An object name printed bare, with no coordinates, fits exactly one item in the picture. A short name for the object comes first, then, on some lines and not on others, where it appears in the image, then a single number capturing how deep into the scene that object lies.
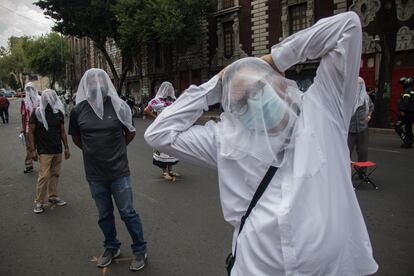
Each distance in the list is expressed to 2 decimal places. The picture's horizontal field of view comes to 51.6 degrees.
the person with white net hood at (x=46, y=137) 6.14
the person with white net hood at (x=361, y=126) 7.34
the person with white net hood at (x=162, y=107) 7.88
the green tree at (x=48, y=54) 60.28
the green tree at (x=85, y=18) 31.48
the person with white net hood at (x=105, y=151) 3.97
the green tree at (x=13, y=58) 94.50
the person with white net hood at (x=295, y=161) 1.58
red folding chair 6.89
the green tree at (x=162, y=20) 25.25
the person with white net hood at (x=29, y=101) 6.89
